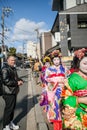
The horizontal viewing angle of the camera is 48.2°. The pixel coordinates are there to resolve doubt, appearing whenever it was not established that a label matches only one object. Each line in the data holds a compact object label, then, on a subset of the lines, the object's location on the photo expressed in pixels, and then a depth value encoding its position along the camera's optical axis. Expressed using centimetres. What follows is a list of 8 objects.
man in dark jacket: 211
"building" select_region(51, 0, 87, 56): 697
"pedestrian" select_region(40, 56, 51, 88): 349
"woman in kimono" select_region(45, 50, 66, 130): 206
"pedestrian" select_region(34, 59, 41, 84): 714
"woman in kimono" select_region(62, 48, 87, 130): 112
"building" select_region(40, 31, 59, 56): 1770
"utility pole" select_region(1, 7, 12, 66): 1294
